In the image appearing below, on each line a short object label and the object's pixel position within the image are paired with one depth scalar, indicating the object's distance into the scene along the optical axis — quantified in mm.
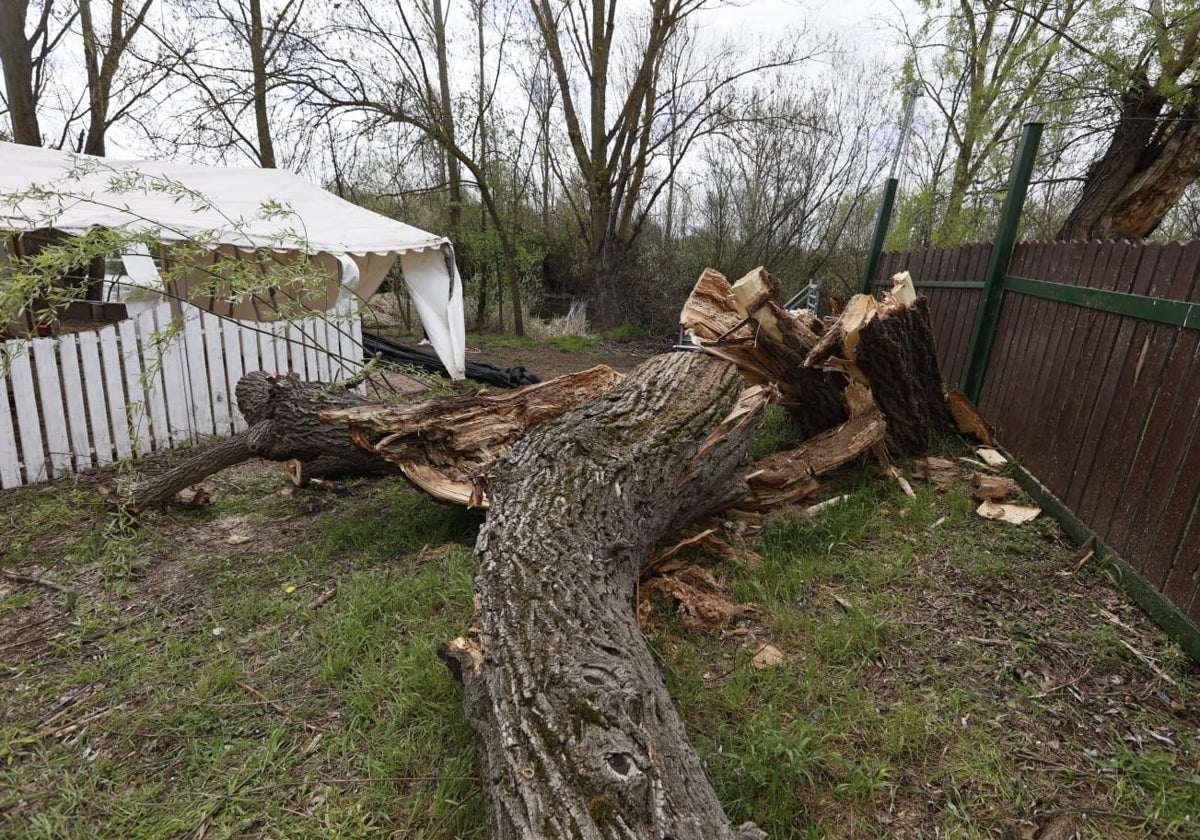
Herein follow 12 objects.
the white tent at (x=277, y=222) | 6066
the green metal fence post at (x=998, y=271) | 3939
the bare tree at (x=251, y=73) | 9898
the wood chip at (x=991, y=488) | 3404
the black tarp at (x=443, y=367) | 7758
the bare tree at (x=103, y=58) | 9594
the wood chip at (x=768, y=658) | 2244
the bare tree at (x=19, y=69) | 8242
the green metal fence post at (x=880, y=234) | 6473
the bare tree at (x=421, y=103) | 10500
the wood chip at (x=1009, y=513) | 3195
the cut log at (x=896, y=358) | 3557
